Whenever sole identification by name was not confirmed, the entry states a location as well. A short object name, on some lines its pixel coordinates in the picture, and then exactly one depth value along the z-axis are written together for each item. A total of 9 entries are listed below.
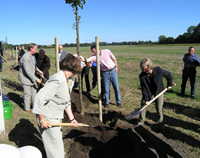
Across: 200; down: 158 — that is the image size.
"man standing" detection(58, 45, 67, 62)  7.51
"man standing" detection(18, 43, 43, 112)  5.19
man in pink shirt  5.75
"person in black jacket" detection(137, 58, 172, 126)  3.90
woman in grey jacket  2.29
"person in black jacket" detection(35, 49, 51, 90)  7.26
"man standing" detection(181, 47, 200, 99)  6.94
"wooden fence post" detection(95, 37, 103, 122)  4.47
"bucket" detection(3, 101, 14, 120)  5.20
